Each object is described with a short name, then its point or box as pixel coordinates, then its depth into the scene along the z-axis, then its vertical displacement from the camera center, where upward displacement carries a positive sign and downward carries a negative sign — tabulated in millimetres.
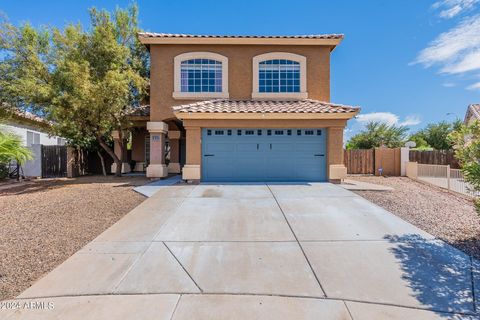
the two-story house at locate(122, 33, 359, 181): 11914 +3027
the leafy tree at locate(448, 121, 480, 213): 4930 +166
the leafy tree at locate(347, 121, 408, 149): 28375 +2527
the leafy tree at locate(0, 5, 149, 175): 12398 +4378
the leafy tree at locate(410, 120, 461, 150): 32938 +3275
